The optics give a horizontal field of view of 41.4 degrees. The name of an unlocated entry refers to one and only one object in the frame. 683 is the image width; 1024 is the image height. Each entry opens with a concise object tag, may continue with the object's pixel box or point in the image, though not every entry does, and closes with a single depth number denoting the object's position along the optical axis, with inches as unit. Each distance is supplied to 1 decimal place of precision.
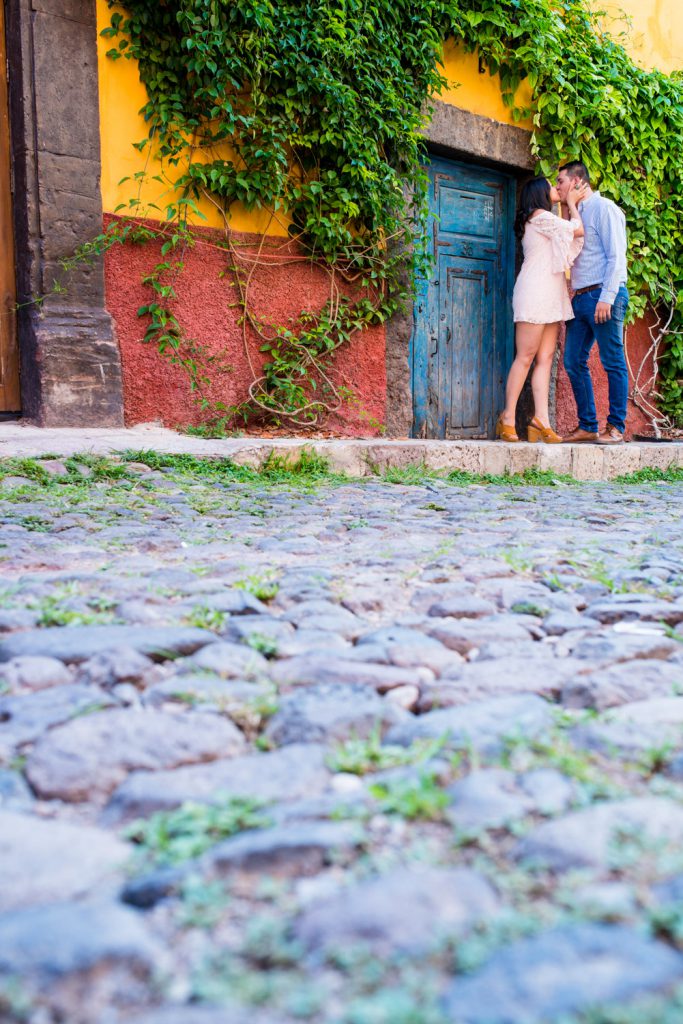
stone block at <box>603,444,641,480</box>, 255.3
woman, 260.2
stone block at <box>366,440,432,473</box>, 206.4
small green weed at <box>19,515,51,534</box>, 112.0
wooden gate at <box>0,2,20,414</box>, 195.6
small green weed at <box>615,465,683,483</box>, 243.8
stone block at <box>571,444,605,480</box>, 246.4
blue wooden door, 285.7
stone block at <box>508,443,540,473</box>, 234.8
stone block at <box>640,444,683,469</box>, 267.0
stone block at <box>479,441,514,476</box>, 228.8
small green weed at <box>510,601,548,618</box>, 75.3
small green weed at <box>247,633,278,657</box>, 61.6
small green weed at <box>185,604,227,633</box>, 68.0
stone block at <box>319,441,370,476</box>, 198.1
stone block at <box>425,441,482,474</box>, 218.1
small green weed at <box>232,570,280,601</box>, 78.9
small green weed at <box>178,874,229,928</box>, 29.6
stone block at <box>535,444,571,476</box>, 239.5
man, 248.8
